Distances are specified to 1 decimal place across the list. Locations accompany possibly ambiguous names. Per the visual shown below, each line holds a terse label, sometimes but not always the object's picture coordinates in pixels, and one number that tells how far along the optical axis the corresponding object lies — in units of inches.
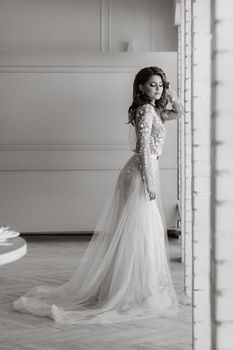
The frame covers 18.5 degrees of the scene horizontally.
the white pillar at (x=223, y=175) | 62.6
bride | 177.8
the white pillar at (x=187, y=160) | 192.7
